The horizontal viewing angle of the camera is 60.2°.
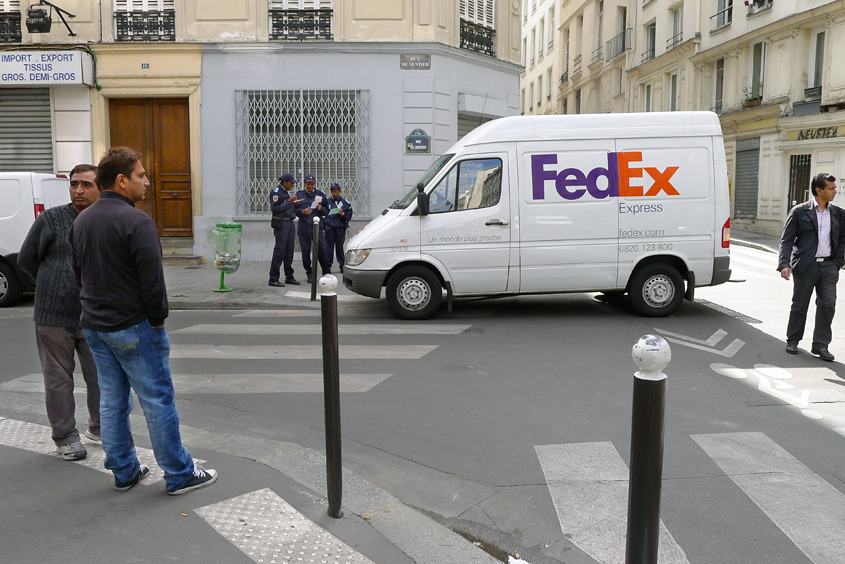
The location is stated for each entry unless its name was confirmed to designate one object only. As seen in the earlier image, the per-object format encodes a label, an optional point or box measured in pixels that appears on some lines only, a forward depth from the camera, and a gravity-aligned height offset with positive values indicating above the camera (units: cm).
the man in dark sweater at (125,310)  346 -50
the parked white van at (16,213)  1029 -11
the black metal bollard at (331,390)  337 -85
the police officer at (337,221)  1340 -27
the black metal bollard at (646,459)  226 -79
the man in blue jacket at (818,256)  701 -47
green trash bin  1128 -61
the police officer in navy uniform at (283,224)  1212 -30
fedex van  897 -5
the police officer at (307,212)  1277 -10
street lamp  1505 +383
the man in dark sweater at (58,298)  416 -53
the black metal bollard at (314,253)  1077 -70
